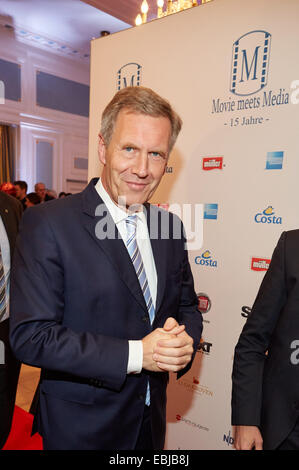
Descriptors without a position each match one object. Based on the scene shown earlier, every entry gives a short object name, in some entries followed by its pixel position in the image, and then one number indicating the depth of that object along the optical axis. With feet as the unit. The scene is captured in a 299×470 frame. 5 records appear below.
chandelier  10.00
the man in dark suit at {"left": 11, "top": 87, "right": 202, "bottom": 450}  3.95
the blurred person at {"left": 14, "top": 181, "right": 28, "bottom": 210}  19.22
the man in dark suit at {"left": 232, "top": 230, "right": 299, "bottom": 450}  4.62
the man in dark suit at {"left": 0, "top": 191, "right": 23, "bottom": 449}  5.59
